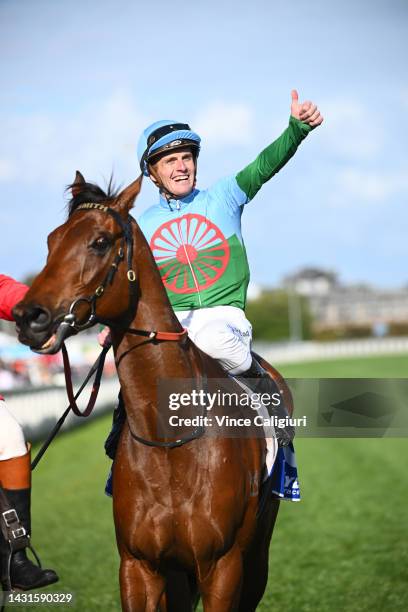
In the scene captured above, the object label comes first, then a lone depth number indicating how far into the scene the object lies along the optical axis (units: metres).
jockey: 9.10
